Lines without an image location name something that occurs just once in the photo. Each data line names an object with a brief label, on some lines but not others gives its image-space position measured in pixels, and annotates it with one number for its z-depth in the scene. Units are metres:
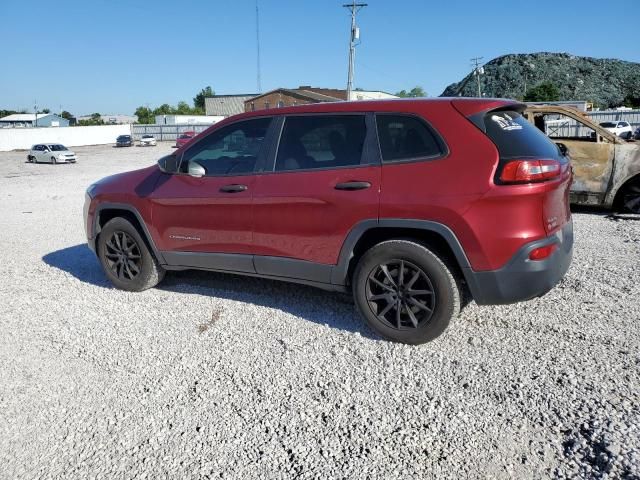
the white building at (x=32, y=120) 97.39
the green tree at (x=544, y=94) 80.94
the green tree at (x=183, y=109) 107.38
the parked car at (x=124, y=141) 52.47
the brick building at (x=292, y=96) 72.31
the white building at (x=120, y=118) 116.75
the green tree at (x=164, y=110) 109.56
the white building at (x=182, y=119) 75.94
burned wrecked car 8.01
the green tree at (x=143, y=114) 104.53
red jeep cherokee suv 3.40
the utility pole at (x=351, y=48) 38.09
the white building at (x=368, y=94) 74.81
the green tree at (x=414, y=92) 126.04
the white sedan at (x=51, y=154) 33.32
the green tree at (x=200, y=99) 127.31
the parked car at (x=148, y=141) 51.88
